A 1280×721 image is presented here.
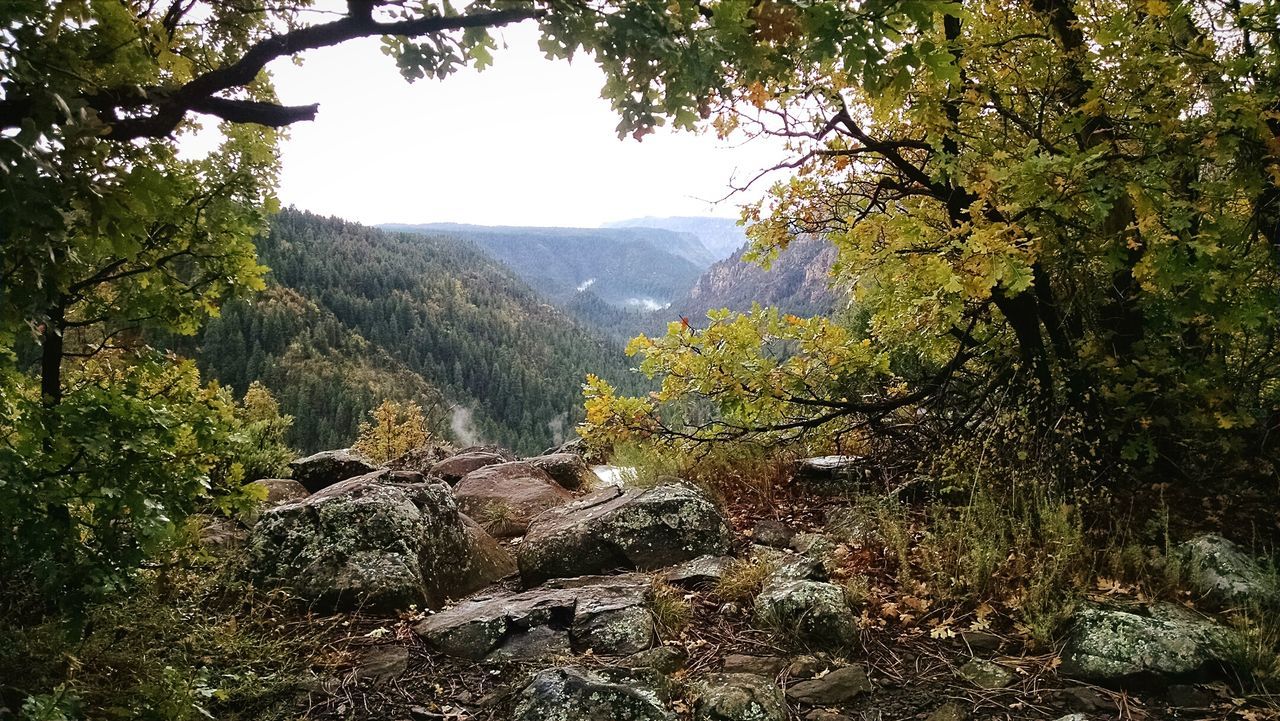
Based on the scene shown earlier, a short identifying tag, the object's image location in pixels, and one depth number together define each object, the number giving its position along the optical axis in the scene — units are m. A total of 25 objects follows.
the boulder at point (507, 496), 7.94
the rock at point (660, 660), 4.01
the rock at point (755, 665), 3.96
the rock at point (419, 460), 12.99
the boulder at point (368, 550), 5.15
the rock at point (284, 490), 9.05
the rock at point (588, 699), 3.39
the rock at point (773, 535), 5.87
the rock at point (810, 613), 4.14
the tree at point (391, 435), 22.94
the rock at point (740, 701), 3.49
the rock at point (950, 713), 3.49
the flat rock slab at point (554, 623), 4.36
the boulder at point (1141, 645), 3.58
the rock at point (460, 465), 11.63
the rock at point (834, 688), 3.69
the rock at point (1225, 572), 3.97
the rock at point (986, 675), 3.70
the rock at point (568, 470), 10.83
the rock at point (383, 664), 4.26
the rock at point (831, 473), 6.84
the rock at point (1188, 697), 3.40
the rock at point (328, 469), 10.38
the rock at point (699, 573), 5.22
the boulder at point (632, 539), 5.68
